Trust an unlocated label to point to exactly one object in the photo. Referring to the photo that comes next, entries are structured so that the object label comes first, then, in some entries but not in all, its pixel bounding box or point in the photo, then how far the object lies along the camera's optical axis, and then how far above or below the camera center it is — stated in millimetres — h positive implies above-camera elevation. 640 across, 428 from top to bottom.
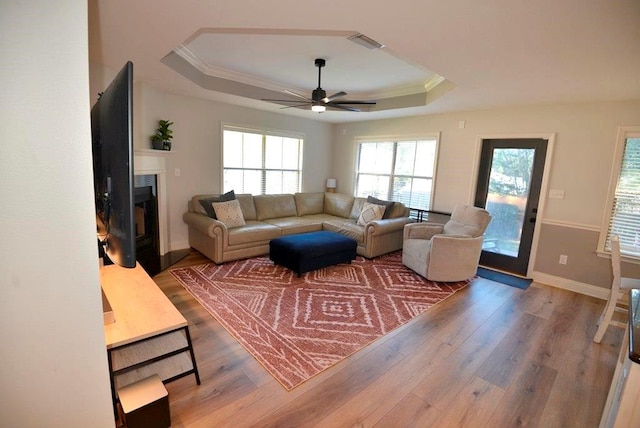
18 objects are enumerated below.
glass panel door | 4043 -198
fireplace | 3637 -888
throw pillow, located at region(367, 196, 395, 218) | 4900 -500
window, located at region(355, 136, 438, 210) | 5152 +99
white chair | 2465 -873
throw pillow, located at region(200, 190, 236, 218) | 4375 -540
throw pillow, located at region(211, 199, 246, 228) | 4332 -697
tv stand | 1553 -891
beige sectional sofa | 4074 -872
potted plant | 3988 +334
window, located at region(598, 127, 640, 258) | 3334 -64
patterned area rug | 2299 -1365
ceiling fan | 3268 +797
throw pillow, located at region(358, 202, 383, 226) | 4820 -650
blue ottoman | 3684 -1033
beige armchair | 3625 -898
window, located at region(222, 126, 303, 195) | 5090 +114
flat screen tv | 959 -29
